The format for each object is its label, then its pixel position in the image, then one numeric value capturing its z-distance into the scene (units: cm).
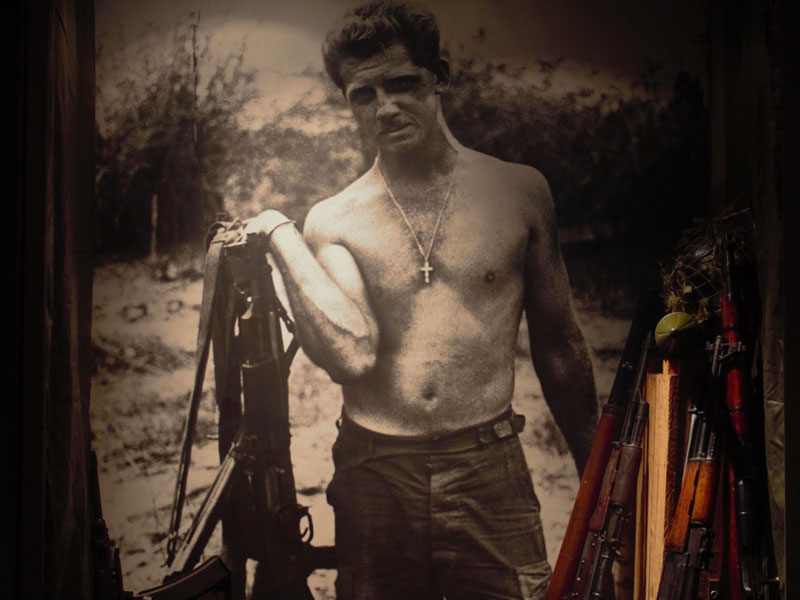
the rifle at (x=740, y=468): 225
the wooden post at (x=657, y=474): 239
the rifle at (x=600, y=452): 244
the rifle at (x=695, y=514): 224
